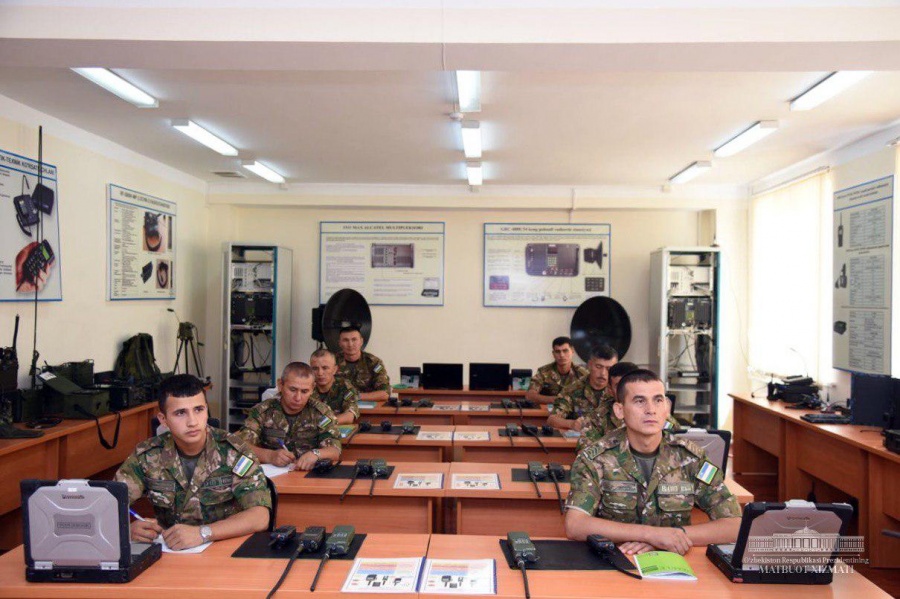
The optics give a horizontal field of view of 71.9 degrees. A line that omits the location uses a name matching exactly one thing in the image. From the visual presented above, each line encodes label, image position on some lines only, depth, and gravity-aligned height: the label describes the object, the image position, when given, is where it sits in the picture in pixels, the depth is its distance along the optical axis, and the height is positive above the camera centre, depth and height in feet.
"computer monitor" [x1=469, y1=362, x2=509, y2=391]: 20.25 -2.60
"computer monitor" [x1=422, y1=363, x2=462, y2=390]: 20.25 -2.62
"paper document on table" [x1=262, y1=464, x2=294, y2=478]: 10.63 -3.08
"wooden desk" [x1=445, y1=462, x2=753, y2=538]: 10.16 -3.57
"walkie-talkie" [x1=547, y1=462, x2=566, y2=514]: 10.38 -2.98
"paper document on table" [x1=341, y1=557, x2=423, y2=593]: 6.33 -2.98
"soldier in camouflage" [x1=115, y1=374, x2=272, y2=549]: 8.41 -2.44
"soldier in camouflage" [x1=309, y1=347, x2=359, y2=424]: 15.01 -2.43
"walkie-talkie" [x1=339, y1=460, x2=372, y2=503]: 10.54 -2.99
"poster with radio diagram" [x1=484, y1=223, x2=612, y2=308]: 24.97 +1.37
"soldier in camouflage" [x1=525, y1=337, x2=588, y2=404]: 19.24 -2.39
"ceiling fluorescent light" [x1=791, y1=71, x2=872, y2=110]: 11.97 +4.33
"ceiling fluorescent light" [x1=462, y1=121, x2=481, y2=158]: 15.30 +4.23
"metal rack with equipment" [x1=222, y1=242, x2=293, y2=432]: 22.81 -1.06
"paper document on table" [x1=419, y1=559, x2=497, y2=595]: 6.29 -2.97
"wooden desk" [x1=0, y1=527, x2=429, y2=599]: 6.28 -3.01
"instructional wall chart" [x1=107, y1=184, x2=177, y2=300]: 18.20 +1.46
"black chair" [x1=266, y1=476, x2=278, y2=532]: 8.57 -2.88
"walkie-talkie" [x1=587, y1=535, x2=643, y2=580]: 7.02 -2.88
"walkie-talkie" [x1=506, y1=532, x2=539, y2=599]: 6.80 -2.82
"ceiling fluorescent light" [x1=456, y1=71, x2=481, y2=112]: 12.04 +4.24
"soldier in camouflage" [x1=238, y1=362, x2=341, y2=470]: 12.19 -2.59
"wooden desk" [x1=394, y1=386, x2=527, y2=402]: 19.90 -3.15
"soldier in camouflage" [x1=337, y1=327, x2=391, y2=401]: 19.81 -2.37
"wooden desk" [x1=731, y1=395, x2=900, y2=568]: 12.39 -3.84
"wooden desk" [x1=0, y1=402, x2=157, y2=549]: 11.82 -3.60
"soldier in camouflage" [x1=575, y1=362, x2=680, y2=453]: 12.01 -2.50
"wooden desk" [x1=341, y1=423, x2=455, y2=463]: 13.32 -3.35
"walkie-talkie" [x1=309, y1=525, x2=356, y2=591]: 7.05 -2.85
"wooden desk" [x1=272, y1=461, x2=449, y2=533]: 10.15 -3.54
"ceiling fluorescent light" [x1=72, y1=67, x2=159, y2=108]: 12.14 +4.23
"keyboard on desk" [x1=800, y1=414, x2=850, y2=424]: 14.84 -2.83
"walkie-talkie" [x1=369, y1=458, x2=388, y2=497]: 10.43 -2.94
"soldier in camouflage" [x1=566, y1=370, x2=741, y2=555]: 8.18 -2.37
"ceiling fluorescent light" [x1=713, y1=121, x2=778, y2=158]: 15.34 +4.32
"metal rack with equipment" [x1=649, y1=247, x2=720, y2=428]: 22.58 -1.07
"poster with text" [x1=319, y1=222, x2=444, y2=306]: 25.26 +1.32
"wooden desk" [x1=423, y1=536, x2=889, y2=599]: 6.25 -2.97
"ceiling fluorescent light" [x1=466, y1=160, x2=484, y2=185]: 20.27 +4.26
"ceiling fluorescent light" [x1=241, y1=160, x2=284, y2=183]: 20.79 +4.29
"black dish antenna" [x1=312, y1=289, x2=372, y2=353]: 23.34 -0.82
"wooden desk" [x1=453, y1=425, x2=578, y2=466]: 13.21 -3.37
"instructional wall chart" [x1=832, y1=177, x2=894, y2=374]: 15.34 +0.67
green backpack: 18.40 -2.11
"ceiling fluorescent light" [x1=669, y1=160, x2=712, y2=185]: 20.01 +4.34
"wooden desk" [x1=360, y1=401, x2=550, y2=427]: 16.83 -3.27
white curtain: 18.53 +0.71
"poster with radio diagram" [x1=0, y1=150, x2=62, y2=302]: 13.88 +1.37
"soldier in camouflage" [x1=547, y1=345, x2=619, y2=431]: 15.14 -2.41
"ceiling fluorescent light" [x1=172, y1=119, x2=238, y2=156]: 15.61 +4.24
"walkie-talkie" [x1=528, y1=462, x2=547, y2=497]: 10.37 -2.96
